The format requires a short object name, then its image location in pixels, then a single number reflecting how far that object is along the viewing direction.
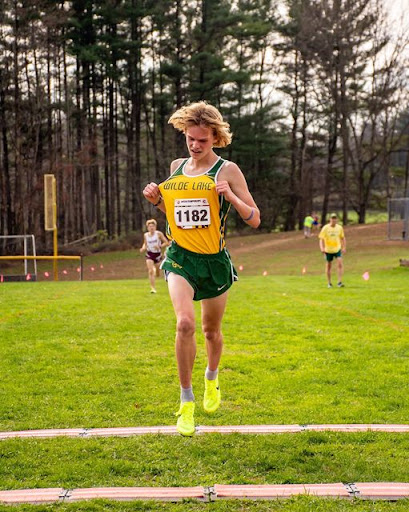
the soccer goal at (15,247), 30.78
